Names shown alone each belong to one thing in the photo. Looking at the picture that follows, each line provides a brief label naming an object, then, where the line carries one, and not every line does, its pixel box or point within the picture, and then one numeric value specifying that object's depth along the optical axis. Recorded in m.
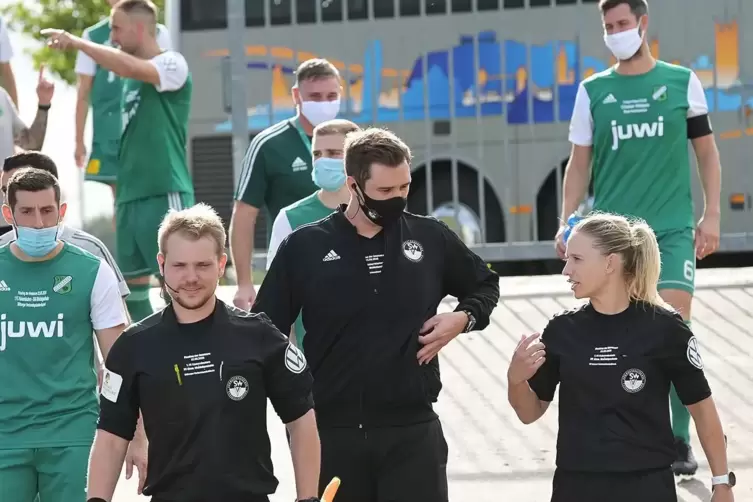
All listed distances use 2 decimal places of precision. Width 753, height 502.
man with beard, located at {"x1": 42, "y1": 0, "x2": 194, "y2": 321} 17.23
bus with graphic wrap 26.00
